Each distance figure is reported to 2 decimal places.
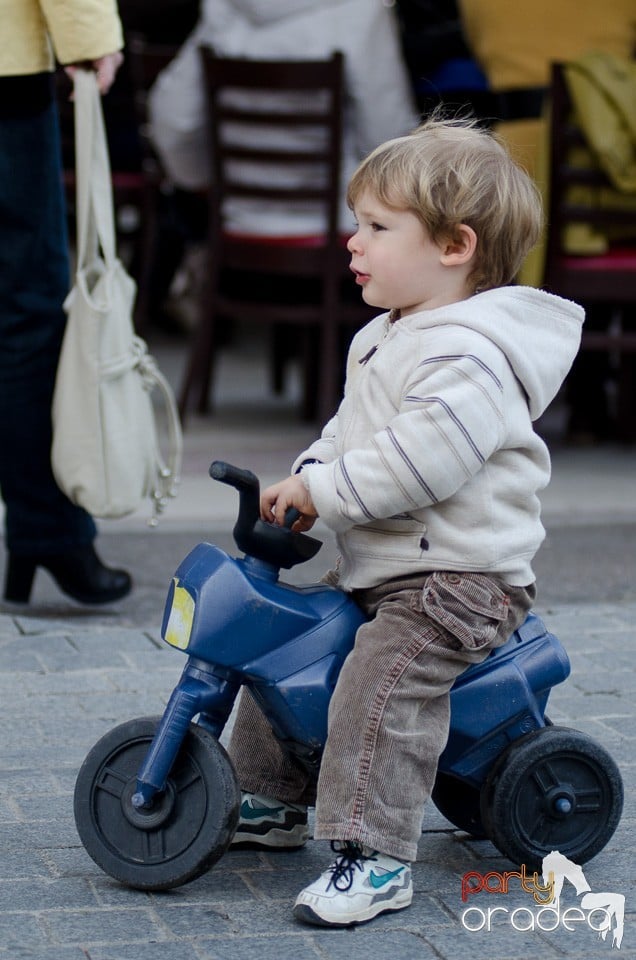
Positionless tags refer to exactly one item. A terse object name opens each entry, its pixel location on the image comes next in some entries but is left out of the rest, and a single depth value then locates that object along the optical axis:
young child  4.39
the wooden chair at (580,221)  10.45
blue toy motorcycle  4.46
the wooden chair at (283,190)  10.94
